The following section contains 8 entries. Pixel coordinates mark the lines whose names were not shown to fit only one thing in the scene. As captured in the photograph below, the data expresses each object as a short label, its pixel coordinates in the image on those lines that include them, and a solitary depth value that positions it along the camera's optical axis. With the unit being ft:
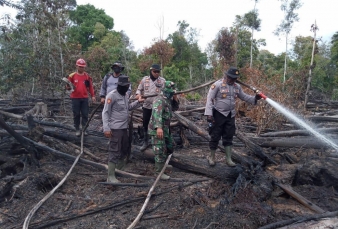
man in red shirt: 24.16
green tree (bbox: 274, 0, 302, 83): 92.84
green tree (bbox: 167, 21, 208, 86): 85.34
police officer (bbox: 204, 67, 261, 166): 19.67
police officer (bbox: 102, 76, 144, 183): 18.99
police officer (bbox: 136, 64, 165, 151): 21.59
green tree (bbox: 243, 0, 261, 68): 100.22
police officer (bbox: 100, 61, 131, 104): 22.48
